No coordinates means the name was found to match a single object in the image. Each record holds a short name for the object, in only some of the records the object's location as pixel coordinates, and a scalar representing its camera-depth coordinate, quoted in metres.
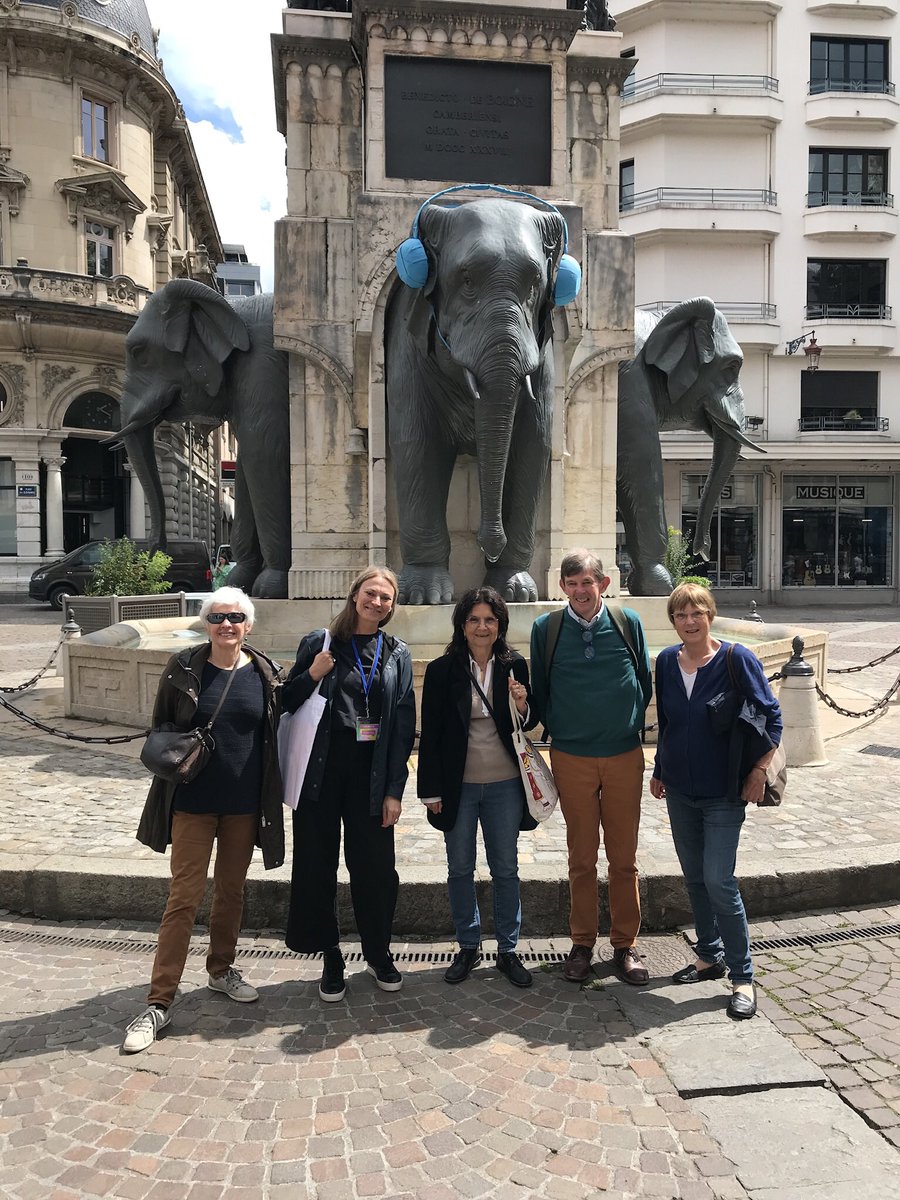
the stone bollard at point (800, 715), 6.86
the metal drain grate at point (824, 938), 4.10
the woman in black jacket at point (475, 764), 3.64
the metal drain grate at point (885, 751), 7.27
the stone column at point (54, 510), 31.72
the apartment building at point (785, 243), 30.44
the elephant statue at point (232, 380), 8.62
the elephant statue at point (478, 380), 5.55
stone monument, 7.50
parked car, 23.95
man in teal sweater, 3.70
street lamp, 27.41
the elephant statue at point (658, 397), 9.34
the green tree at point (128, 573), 12.91
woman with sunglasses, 3.37
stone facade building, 31.31
